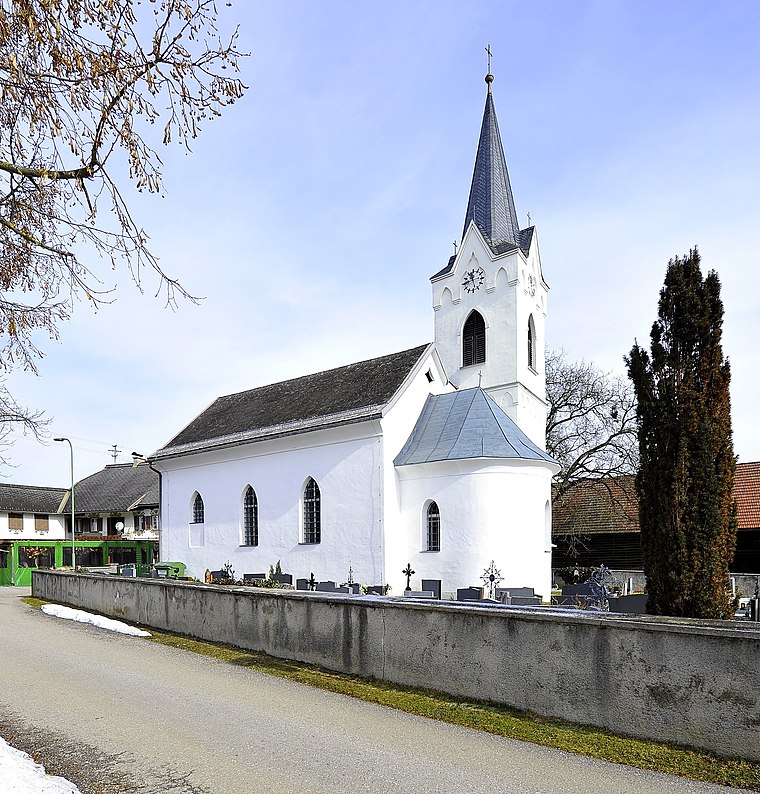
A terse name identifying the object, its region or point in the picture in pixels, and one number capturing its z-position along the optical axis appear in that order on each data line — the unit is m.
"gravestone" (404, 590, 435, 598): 18.59
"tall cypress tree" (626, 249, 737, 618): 9.46
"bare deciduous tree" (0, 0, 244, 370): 5.23
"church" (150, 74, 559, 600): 23.97
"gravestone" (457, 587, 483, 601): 19.42
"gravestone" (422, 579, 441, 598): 21.98
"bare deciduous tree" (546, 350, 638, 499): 35.69
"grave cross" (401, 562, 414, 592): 23.91
